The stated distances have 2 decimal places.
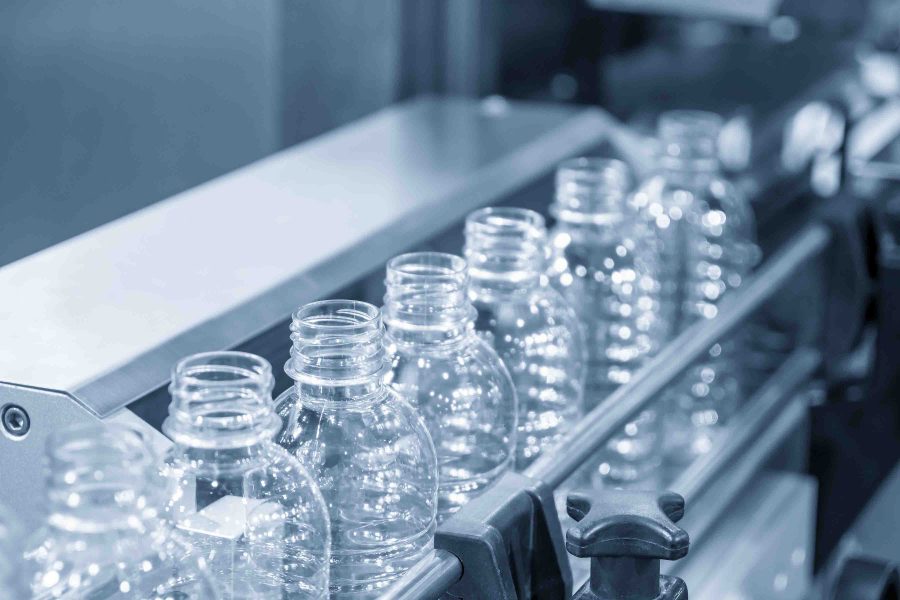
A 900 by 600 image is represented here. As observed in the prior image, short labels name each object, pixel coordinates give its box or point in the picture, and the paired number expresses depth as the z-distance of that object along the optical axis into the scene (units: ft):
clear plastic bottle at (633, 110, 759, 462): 3.74
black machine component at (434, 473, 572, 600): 2.82
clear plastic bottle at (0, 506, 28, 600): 2.45
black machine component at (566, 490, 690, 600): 2.80
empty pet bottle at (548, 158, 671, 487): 3.49
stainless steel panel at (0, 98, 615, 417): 3.03
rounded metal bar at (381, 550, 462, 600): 2.75
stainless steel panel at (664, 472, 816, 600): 3.60
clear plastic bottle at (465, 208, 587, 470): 3.21
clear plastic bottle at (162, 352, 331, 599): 2.68
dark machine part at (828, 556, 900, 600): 3.75
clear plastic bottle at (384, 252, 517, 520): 3.00
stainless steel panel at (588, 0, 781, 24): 4.24
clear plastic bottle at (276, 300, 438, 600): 2.84
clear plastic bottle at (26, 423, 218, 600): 2.51
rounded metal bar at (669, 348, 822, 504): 3.45
